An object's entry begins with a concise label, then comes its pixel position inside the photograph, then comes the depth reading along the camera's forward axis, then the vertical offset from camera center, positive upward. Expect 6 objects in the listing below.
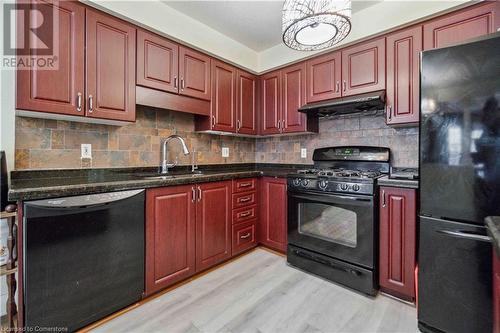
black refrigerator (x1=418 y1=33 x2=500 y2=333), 1.23 -0.09
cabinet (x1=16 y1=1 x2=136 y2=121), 1.53 +0.68
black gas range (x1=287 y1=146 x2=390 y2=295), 1.86 -0.47
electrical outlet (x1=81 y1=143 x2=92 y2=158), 1.96 +0.13
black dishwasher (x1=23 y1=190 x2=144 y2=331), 1.27 -0.57
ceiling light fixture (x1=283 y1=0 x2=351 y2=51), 1.29 +0.87
